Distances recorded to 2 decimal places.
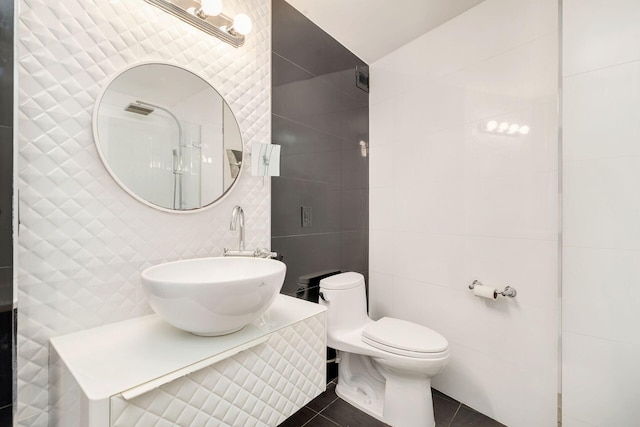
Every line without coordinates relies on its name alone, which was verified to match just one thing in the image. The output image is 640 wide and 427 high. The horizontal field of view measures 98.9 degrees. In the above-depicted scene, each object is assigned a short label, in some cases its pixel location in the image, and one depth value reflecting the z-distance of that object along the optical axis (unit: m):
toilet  1.34
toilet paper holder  1.39
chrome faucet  1.21
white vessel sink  0.72
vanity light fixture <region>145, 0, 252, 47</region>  1.07
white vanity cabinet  0.61
